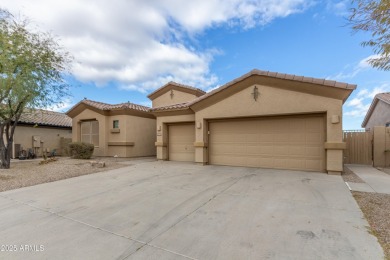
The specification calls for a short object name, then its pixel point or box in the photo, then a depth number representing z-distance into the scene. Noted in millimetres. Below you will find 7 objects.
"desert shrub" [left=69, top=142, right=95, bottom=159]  13125
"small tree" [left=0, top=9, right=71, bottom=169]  9195
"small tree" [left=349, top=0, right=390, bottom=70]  3699
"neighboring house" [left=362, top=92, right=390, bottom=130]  14594
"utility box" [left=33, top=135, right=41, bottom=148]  16922
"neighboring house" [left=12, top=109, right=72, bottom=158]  16250
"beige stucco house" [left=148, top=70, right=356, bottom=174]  7719
